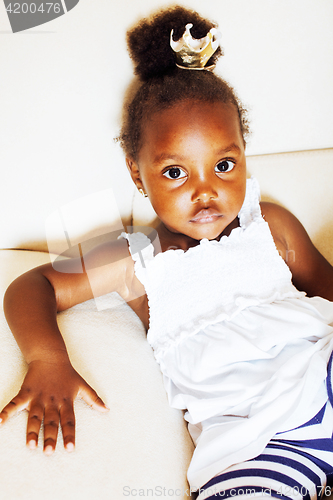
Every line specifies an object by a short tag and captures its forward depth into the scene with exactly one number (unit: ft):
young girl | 1.86
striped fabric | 1.74
